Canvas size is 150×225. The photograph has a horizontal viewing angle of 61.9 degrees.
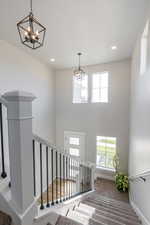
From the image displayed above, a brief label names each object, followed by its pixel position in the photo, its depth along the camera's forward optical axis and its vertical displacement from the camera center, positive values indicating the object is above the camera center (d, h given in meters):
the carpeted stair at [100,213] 1.84 -2.04
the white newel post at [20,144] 0.96 -0.31
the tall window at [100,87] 5.66 +0.82
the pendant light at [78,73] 4.10 +1.04
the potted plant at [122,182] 4.74 -2.94
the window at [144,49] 2.59 +1.21
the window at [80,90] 6.02 +0.73
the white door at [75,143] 6.06 -1.89
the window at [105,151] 5.59 -2.08
